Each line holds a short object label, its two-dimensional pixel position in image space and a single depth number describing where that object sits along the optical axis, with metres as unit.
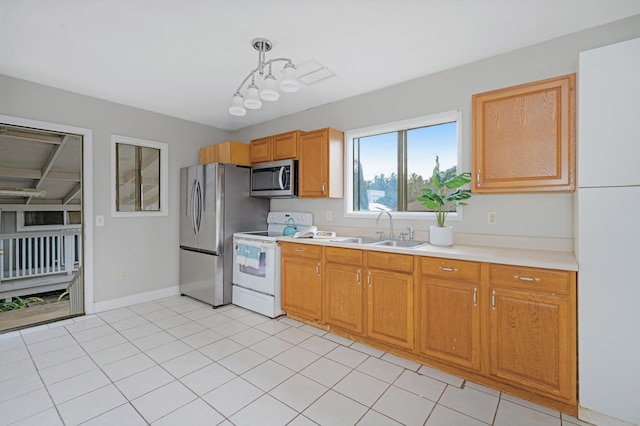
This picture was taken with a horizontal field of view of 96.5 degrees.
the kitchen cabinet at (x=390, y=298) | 2.33
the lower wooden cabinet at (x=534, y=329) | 1.72
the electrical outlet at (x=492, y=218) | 2.45
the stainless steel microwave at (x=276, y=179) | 3.59
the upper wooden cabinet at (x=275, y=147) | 3.58
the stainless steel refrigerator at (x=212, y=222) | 3.65
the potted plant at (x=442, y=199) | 2.38
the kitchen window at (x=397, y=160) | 2.86
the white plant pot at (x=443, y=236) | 2.47
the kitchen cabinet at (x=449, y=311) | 2.04
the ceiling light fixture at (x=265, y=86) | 2.10
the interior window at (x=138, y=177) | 3.66
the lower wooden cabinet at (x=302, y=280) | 2.96
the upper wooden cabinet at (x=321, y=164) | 3.31
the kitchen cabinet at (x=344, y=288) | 2.64
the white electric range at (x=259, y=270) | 3.28
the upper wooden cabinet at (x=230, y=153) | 3.89
